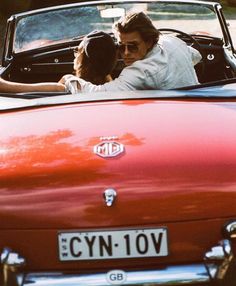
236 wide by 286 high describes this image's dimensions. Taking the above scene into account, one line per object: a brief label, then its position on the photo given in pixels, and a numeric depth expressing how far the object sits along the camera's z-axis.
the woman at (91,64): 4.17
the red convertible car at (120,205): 3.08
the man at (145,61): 4.13
